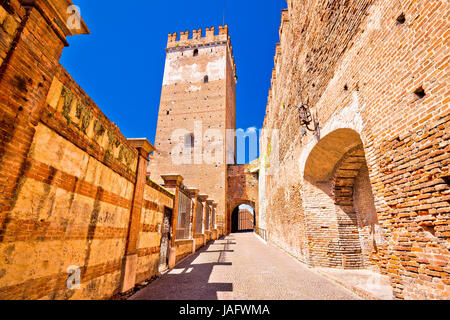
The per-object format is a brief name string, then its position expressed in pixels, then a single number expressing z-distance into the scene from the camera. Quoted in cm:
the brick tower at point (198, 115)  2297
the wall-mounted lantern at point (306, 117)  693
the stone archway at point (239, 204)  2400
